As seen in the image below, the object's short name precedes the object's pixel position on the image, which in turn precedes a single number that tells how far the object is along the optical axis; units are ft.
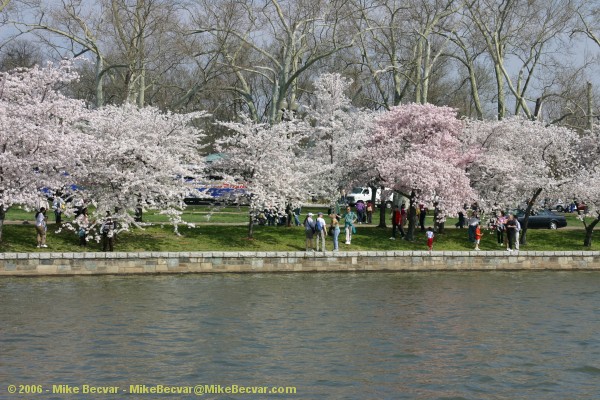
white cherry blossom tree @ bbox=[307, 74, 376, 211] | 148.97
